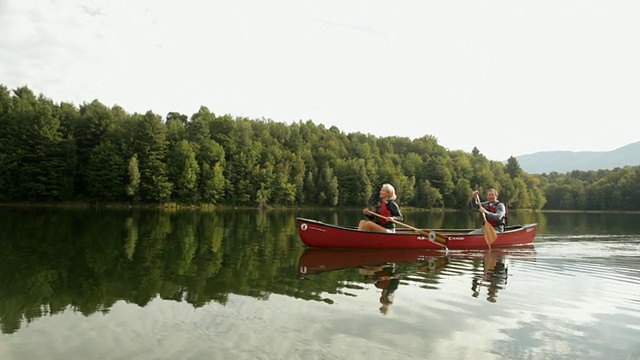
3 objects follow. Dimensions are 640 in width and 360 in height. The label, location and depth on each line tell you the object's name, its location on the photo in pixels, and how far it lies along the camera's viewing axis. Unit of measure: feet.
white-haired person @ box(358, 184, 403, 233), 55.88
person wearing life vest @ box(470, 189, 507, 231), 65.87
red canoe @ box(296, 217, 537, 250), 58.03
